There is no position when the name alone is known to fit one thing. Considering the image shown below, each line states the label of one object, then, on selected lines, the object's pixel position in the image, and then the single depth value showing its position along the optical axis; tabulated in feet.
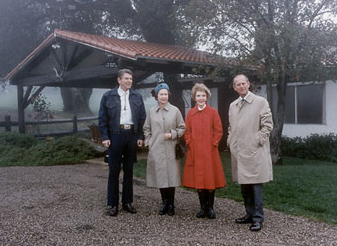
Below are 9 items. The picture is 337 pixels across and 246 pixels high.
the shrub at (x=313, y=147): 33.20
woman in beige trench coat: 14.79
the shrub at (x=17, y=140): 38.24
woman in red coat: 14.11
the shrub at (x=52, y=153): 31.48
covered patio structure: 28.89
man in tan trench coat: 13.11
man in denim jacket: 15.15
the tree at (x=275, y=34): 25.52
